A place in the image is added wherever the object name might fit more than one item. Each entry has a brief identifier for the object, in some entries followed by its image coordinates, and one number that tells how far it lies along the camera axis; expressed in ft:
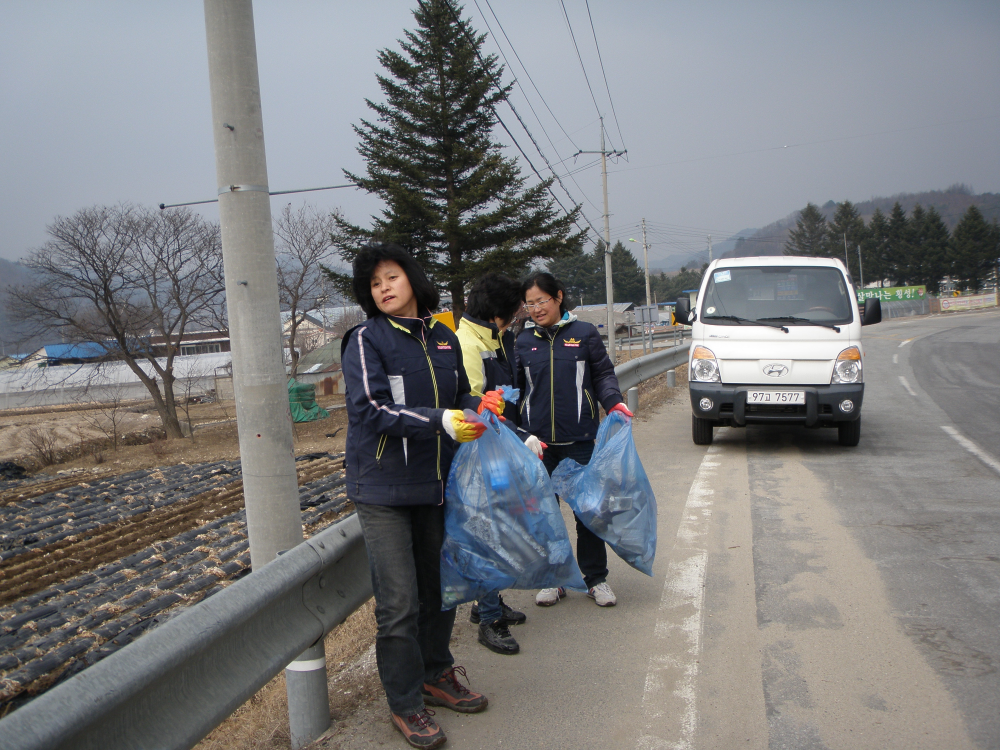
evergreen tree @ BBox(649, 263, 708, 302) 405.39
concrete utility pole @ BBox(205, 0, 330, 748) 9.48
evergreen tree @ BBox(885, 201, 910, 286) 329.31
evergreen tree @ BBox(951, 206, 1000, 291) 297.33
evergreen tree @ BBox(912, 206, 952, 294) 315.37
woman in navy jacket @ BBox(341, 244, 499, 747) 9.02
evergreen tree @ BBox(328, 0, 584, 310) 97.66
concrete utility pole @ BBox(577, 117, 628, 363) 104.78
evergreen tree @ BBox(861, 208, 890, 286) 341.00
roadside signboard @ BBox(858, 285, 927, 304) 260.83
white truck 26.18
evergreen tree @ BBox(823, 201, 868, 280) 353.31
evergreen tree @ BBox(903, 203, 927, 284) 323.57
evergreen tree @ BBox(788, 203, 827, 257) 385.29
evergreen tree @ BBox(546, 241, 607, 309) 319.27
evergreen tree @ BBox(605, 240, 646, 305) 330.13
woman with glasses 13.89
